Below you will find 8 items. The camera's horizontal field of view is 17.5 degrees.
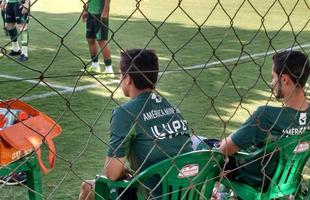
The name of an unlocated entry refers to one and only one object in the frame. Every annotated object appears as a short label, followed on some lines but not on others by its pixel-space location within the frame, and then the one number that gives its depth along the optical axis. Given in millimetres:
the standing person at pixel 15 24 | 14819
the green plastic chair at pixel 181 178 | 4239
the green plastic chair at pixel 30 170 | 4691
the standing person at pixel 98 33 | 12087
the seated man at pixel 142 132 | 4665
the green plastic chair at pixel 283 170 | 4871
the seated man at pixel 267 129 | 5144
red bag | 4789
